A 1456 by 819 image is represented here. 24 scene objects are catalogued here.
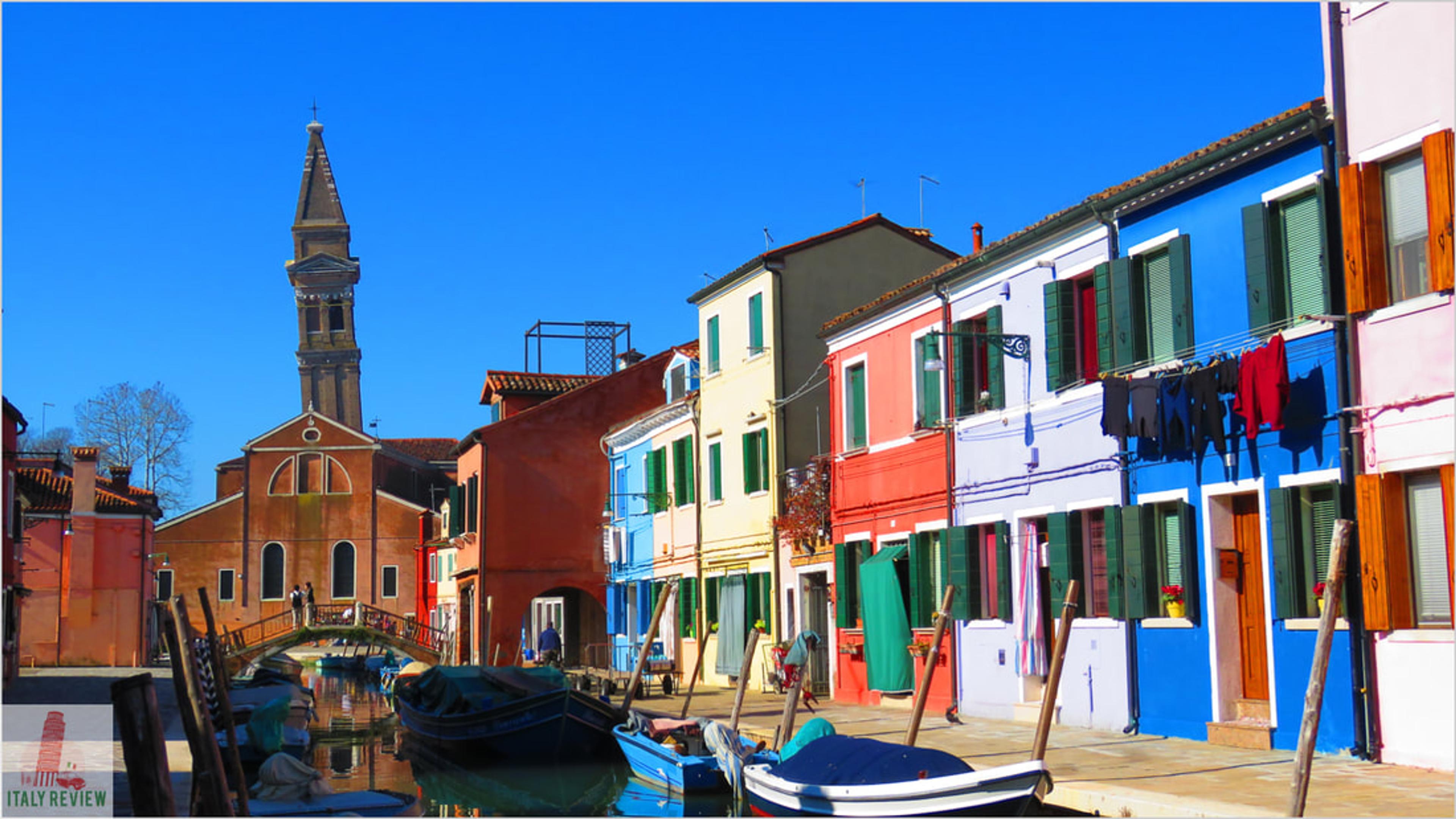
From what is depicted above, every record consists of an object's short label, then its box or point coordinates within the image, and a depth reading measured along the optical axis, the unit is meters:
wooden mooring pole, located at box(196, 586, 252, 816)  17.08
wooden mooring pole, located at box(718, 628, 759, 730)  18.58
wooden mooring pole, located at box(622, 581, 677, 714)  22.84
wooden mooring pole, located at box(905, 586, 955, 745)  15.52
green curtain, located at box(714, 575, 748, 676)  28.50
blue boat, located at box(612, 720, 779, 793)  17.55
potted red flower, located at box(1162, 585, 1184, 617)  15.92
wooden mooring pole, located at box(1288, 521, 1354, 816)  10.70
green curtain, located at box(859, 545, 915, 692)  21.88
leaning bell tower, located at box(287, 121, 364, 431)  94.88
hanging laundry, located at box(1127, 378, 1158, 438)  16.09
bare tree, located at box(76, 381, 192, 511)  63.38
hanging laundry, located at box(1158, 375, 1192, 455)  15.73
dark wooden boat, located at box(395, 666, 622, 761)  21.36
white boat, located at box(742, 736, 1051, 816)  11.41
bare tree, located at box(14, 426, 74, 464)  69.19
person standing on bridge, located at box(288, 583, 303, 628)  45.53
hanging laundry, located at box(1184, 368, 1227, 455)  15.14
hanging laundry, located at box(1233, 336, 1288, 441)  14.20
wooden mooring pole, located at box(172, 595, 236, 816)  11.60
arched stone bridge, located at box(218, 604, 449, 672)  42.50
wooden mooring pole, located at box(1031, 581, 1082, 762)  13.40
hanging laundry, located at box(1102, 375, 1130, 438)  16.50
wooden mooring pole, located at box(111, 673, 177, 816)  7.81
